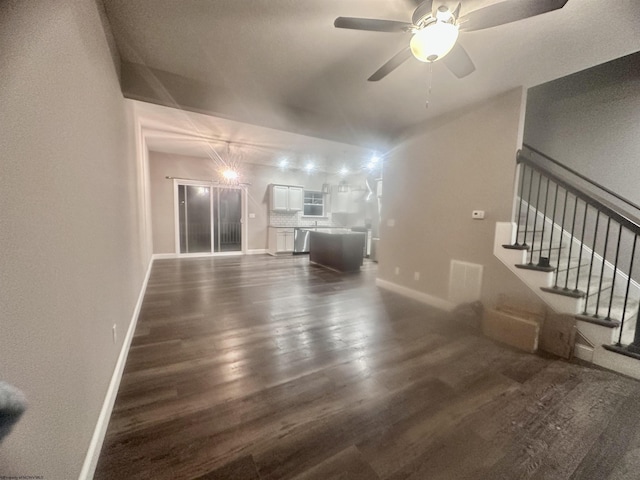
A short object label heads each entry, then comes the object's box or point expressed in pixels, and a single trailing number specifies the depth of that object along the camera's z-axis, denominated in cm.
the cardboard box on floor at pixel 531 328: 211
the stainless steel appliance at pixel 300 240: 742
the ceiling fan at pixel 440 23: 131
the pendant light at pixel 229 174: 551
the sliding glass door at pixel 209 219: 661
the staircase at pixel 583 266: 196
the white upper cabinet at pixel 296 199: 759
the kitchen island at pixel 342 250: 506
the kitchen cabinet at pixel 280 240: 729
